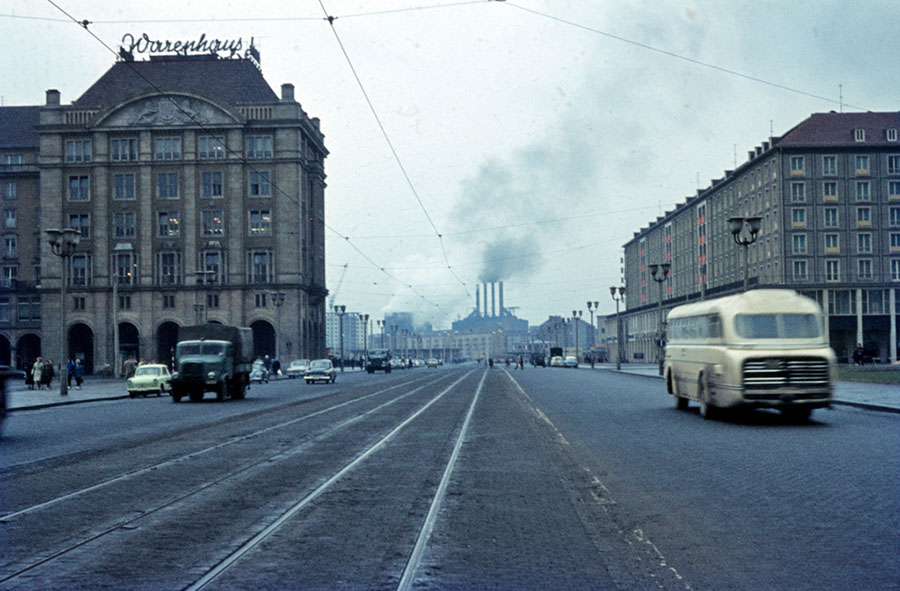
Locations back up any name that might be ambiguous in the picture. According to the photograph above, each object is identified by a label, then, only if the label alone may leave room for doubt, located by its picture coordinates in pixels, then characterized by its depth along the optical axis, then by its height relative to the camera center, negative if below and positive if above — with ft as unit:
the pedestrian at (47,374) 154.30 -7.59
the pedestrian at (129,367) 170.81 -7.39
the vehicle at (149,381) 133.18 -7.89
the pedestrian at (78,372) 155.43 -7.47
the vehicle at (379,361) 310.86 -12.60
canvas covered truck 114.73 -4.57
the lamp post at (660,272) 178.66 +9.14
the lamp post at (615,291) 234.38 +7.32
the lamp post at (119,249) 285.23 +23.83
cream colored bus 61.52 -2.55
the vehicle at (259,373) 197.26 -10.28
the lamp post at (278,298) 235.97 +6.78
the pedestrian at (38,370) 152.46 -6.94
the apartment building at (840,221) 275.59 +28.39
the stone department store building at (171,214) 282.97 +34.58
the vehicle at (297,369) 245.86 -11.79
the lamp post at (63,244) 118.42 +10.94
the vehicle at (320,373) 194.80 -10.28
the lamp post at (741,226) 109.29 +10.90
